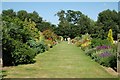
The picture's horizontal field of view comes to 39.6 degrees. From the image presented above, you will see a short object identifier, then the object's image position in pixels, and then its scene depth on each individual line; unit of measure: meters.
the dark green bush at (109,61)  8.78
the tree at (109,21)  45.78
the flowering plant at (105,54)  9.80
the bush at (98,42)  13.86
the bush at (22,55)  8.68
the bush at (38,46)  13.31
